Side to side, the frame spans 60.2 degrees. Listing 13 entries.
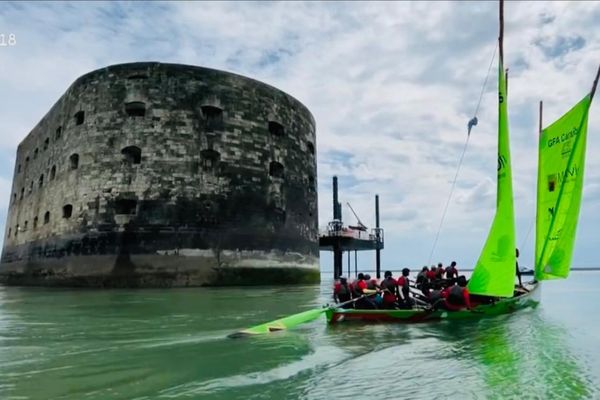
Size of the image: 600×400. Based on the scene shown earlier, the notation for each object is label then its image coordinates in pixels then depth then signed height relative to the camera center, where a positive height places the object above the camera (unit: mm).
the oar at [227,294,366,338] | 8422 -725
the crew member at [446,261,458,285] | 13716 +330
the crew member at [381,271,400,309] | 10625 -152
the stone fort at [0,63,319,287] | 20734 +4032
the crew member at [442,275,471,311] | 10414 -271
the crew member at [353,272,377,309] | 10523 -183
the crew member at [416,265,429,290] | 13769 +190
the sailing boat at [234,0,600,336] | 9828 +1218
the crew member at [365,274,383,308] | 10570 -99
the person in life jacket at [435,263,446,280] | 14271 +336
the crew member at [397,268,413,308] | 10719 -170
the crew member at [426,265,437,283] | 13870 +246
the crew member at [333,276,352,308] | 11070 -173
